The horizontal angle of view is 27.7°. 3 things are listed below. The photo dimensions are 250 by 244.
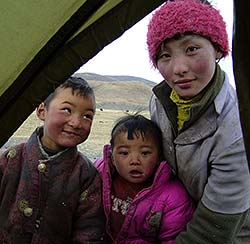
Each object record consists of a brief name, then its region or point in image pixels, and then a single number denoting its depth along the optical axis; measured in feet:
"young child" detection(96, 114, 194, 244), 4.77
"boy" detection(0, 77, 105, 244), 4.80
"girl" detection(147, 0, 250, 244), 4.29
